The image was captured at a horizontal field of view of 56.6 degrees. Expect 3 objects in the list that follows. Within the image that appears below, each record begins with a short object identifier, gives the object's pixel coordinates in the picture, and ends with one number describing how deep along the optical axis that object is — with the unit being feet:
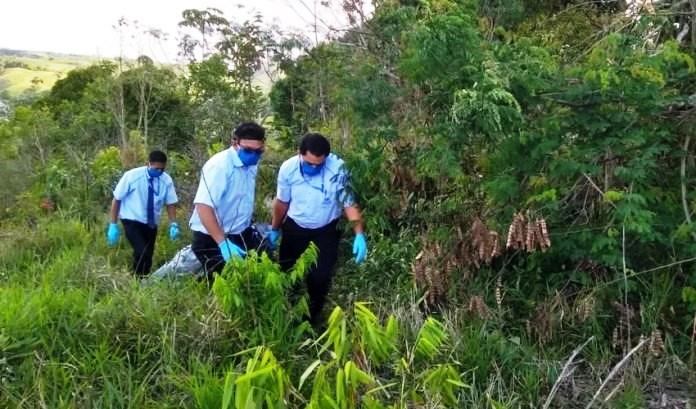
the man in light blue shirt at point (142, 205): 17.33
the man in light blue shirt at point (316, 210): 13.65
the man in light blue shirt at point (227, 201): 13.38
